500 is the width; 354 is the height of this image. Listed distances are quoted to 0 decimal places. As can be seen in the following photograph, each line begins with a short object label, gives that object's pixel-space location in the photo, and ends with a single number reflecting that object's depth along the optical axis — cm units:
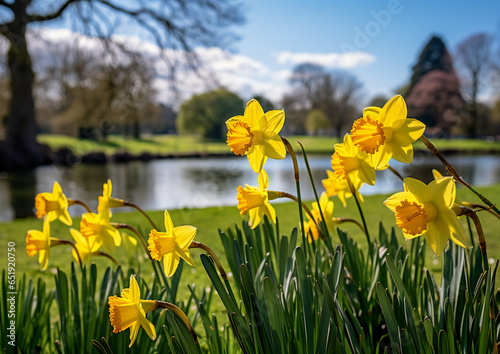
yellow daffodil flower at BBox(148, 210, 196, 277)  88
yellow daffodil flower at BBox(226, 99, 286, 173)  90
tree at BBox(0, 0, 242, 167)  1083
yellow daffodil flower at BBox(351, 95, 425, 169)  82
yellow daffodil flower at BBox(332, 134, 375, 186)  109
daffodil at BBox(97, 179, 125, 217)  125
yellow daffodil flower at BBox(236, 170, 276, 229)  104
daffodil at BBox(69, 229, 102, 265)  130
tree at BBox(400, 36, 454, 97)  2573
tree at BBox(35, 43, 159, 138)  1120
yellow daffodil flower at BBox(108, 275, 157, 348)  81
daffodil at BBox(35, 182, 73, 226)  136
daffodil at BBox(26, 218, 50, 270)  132
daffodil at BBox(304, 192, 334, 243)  135
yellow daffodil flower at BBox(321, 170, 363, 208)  131
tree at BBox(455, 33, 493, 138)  2484
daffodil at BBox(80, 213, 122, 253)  126
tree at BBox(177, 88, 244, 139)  2083
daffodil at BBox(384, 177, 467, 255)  77
